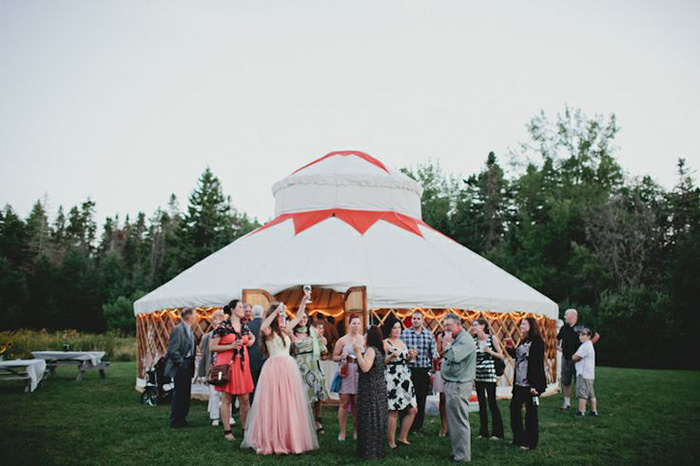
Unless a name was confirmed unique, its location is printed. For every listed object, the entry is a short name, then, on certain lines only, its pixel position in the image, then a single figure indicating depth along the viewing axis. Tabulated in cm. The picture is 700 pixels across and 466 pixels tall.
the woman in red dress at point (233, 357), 529
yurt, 850
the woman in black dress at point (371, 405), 461
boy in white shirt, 696
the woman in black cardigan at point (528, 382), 504
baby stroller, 807
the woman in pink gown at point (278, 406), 476
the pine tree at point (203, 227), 3183
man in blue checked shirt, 609
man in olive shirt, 463
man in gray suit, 621
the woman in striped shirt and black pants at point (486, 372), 568
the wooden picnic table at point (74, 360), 1092
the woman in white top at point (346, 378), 535
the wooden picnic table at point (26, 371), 895
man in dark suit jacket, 605
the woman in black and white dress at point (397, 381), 508
